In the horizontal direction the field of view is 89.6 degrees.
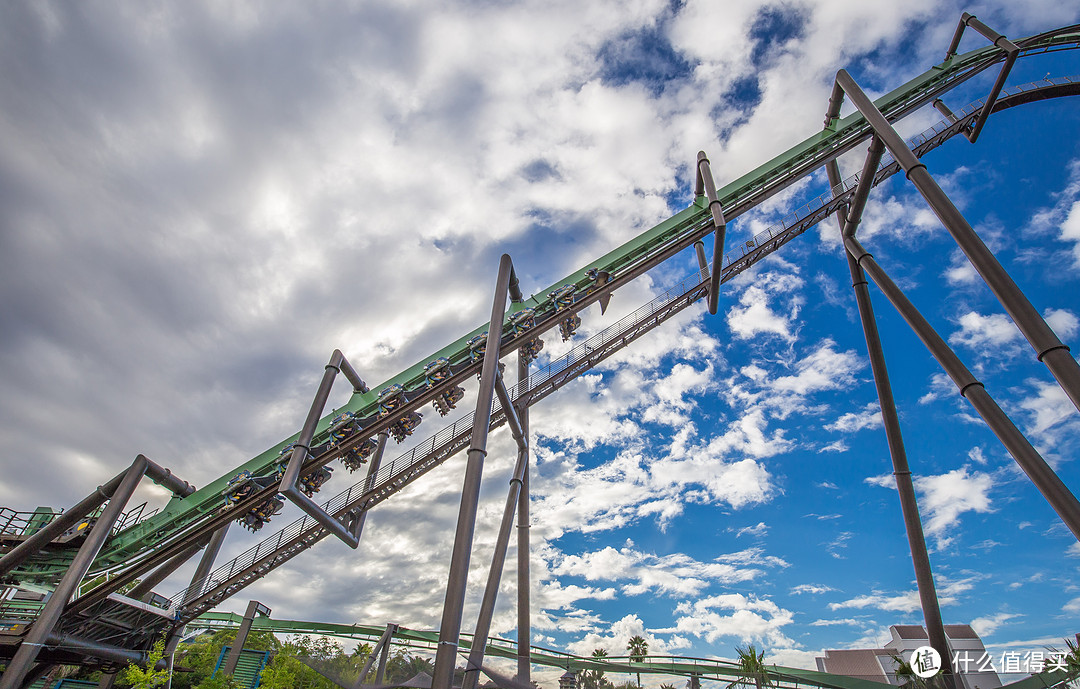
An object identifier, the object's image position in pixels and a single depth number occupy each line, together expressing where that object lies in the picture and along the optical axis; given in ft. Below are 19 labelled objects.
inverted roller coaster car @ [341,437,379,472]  54.95
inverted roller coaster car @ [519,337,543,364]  57.16
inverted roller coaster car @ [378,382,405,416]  54.85
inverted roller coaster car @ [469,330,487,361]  55.16
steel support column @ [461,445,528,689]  44.38
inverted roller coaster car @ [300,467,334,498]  54.19
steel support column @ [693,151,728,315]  50.30
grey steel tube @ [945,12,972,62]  59.11
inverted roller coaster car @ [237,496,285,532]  53.83
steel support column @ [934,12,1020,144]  53.36
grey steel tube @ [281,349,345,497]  48.93
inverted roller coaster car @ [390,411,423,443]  56.13
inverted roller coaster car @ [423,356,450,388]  54.95
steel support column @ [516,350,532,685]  45.87
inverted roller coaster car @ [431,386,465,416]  56.03
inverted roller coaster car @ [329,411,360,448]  53.93
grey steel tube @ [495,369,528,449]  49.41
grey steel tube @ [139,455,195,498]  54.13
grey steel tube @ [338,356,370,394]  57.77
